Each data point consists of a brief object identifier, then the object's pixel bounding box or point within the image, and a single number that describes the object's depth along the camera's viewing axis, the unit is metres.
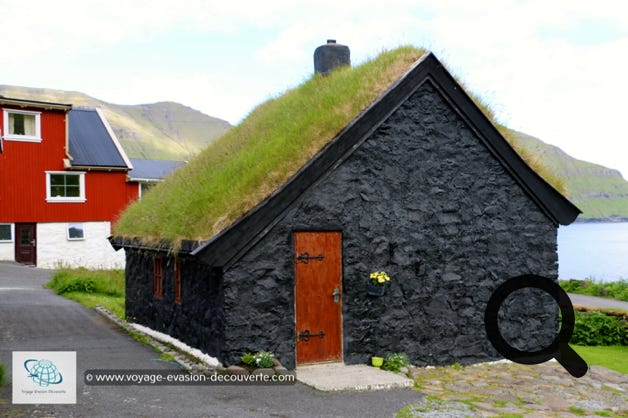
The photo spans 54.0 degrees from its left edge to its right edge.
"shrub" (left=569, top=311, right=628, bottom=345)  16.41
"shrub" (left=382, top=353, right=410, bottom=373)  10.49
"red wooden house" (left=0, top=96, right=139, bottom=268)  30.27
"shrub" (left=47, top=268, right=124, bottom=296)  21.84
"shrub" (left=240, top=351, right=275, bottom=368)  9.52
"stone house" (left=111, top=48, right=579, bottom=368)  9.80
